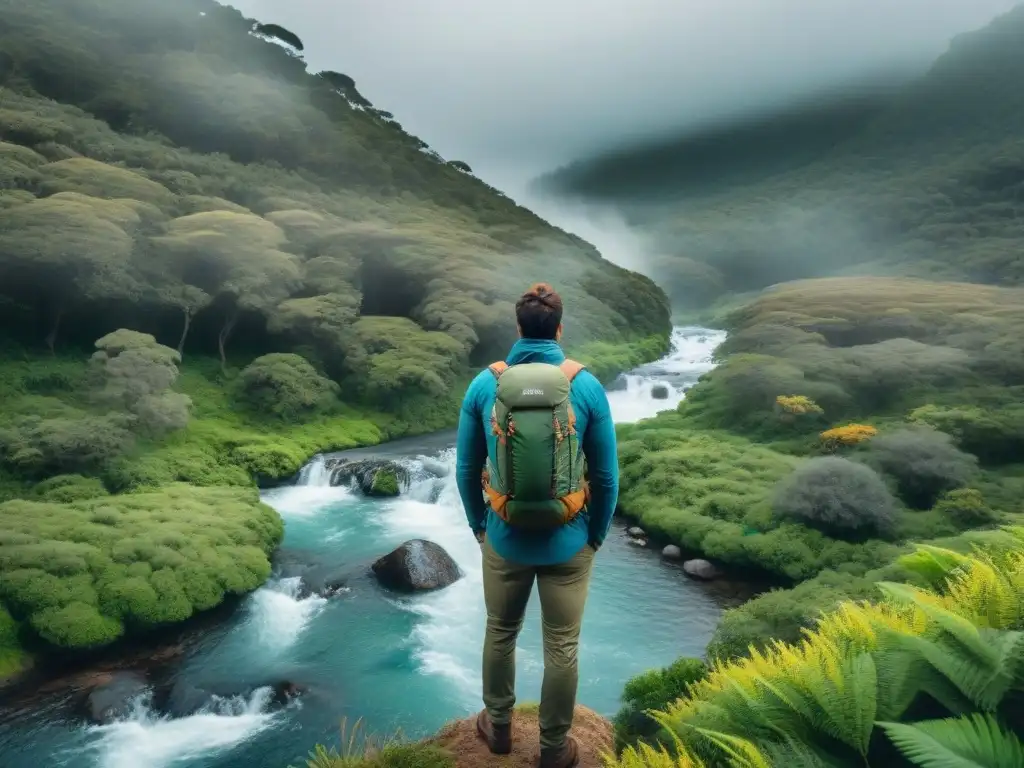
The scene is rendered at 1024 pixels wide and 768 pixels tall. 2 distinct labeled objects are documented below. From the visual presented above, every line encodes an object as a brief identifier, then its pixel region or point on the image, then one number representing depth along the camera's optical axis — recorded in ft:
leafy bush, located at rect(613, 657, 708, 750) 16.24
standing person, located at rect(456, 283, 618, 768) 11.85
